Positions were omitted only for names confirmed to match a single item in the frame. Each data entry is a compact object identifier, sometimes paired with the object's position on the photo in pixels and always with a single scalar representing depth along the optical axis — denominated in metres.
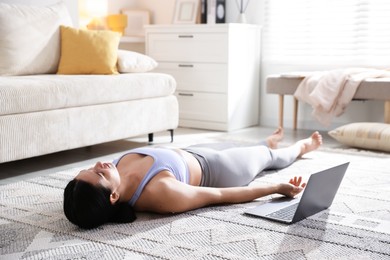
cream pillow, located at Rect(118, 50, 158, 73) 3.56
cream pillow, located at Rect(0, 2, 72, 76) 3.25
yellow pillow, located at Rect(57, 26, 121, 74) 3.44
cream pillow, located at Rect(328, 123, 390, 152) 3.31
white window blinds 4.04
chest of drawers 4.25
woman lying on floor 1.82
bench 3.54
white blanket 3.67
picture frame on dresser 4.72
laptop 1.90
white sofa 2.65
